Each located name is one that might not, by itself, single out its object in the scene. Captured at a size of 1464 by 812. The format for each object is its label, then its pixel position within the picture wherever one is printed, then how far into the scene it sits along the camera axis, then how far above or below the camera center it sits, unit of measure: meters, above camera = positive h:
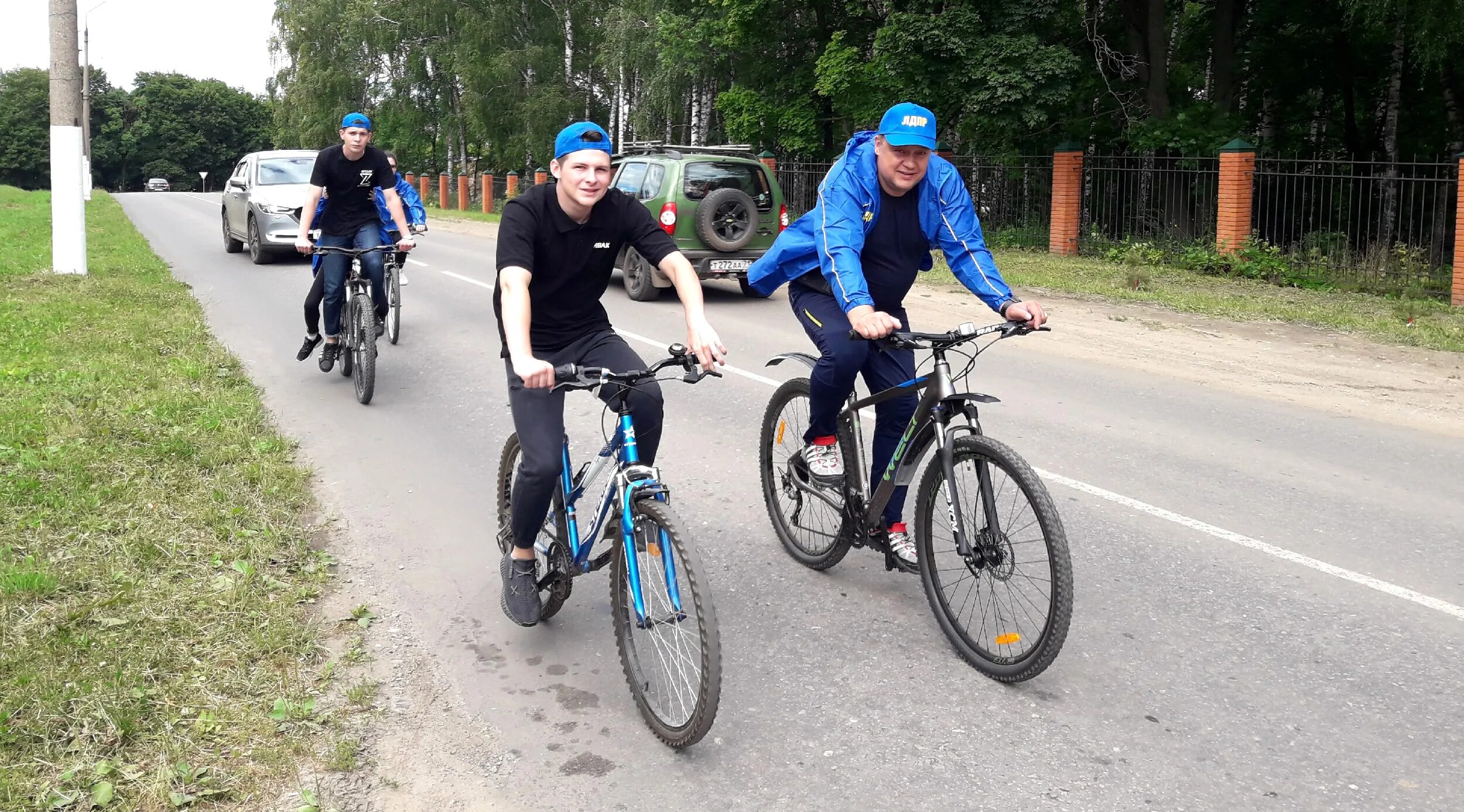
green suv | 14.65 +0.58
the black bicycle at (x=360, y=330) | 8.81 -0.53
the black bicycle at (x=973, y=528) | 3.91 -0.88
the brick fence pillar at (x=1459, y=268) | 15.13 -0.02
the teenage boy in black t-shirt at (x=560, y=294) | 4.11 -0.12
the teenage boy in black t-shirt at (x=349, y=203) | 9.13 +0.38
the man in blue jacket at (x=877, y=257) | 4.59 +0.01
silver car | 18.48 +0.80
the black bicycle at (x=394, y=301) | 11.42 -0.41
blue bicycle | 3.54 -0.96
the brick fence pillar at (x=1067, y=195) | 22.53 +1.18
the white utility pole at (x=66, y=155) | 15.77 +1.20
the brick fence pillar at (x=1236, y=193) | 18.98 +1.05
